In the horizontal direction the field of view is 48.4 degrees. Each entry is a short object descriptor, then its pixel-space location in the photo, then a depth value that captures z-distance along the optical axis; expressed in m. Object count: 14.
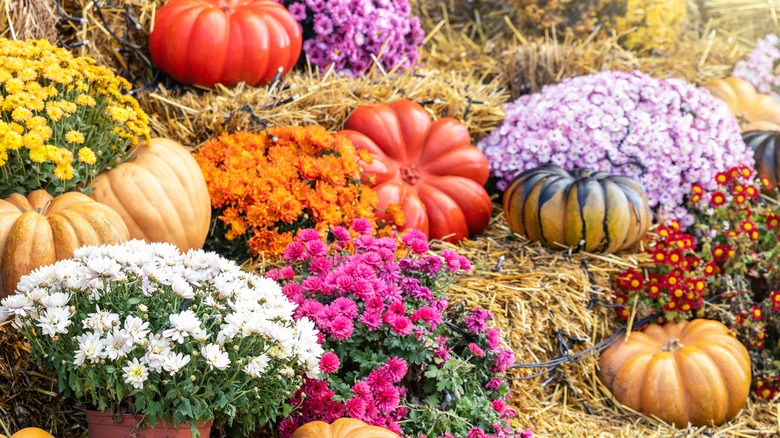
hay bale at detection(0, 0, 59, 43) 3.45
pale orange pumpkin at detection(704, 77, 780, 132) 5.32
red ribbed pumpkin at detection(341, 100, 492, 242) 3.82
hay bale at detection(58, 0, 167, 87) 3.90
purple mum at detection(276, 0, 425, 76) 4.35
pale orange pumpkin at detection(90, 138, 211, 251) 2.91
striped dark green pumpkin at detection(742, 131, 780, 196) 4.62
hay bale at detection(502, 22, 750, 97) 4.93
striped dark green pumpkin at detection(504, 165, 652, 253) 3.66
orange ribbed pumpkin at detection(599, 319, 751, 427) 3.31
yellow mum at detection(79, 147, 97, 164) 2.72
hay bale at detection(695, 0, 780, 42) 6.83
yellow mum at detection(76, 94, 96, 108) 2.75
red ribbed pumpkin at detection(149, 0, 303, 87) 3.84
